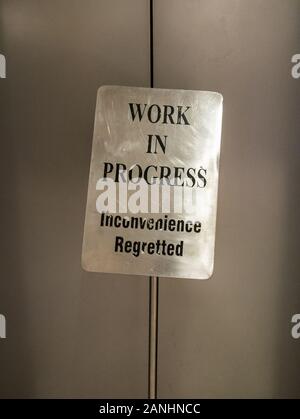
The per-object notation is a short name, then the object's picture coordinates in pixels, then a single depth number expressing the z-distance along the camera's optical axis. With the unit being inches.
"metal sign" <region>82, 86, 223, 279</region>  30.5
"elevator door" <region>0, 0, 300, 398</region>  37.9
